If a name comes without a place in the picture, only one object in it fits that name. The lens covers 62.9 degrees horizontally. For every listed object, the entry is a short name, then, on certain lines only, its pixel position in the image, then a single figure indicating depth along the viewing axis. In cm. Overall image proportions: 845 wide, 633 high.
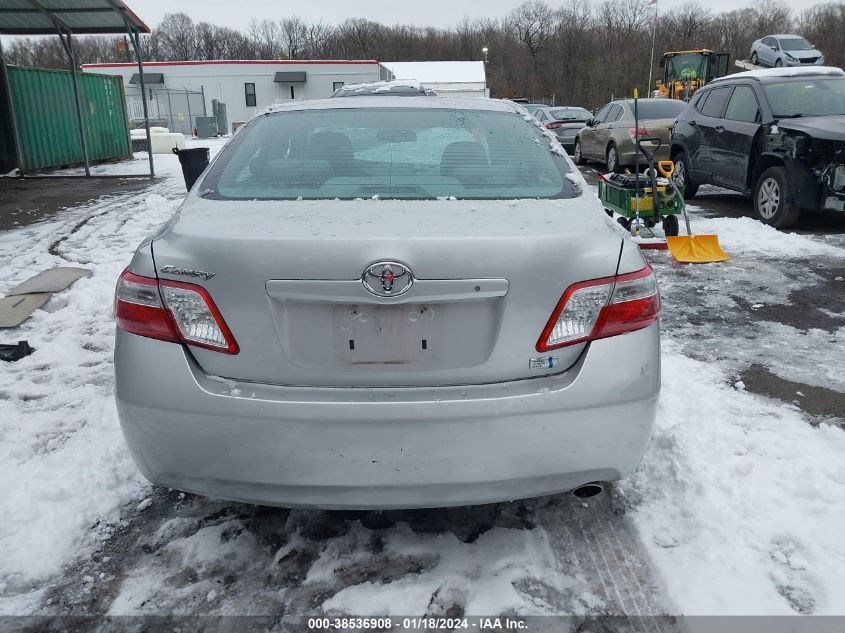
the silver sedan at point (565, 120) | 2062
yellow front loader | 2820
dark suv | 766
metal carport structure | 1284
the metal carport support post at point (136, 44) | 1314
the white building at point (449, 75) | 4578
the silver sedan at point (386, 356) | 204
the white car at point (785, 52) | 2619
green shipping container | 1496
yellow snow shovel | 717
